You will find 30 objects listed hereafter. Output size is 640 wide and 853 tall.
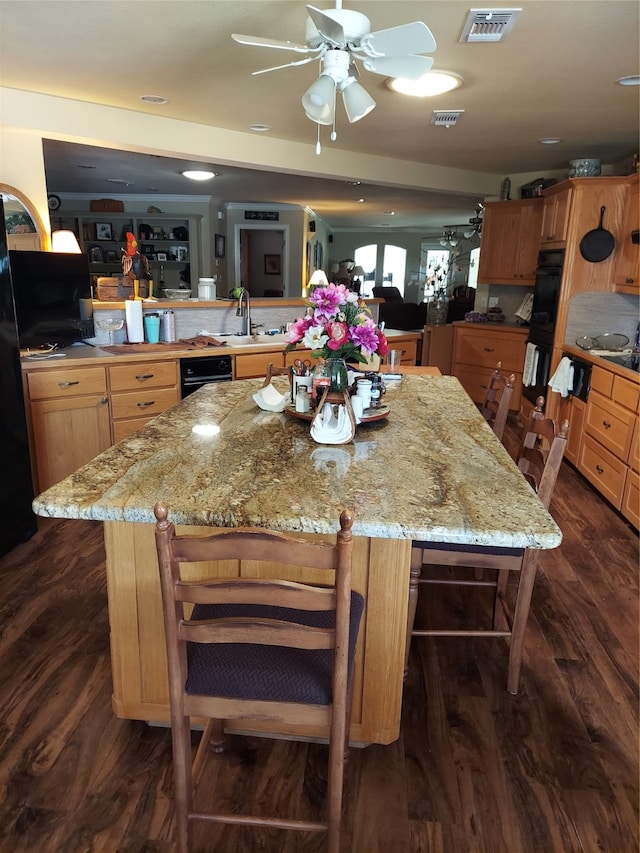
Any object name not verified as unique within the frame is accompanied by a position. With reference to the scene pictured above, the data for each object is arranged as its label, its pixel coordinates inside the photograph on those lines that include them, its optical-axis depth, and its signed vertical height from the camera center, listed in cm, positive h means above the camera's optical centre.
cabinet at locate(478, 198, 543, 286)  572 +37
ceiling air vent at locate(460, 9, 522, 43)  231 +103
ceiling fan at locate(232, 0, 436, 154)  191 +77
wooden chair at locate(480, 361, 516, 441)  259 -58
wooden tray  224 -54
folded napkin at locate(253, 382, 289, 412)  244 -53
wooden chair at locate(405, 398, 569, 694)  186 -88
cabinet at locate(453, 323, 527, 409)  589 -79
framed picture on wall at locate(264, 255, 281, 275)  1198 +15
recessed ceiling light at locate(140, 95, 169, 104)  359 +104
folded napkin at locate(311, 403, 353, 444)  199 -52
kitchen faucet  475 -31
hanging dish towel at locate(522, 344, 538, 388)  515 -76
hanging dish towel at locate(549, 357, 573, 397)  435 -73
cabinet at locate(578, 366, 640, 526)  340 -99
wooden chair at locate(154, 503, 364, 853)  108 -84
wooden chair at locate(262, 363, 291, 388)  278 -49
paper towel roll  417 -37
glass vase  210 -36
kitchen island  140 -57
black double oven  483 -36
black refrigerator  277 -85
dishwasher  404 -69
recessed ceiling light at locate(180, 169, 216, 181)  659 +109
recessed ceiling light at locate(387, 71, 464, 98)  303 +101
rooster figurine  446 +5
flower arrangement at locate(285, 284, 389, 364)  208 -18
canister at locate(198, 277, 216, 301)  484 -16
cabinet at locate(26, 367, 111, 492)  338 -90
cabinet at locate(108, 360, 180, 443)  373 -80
